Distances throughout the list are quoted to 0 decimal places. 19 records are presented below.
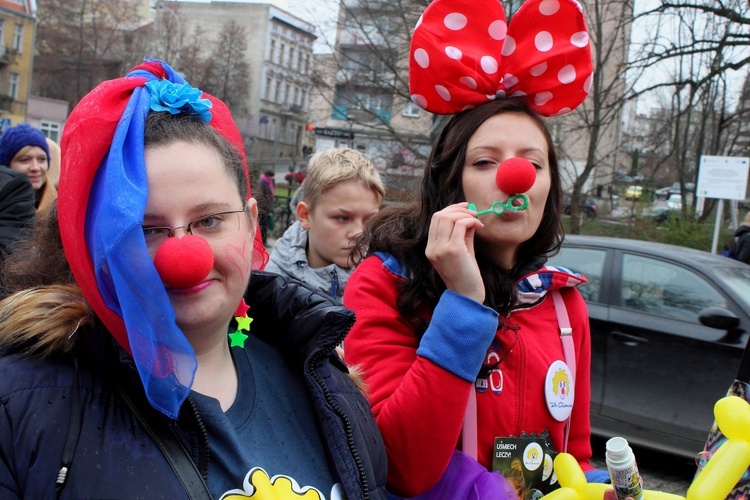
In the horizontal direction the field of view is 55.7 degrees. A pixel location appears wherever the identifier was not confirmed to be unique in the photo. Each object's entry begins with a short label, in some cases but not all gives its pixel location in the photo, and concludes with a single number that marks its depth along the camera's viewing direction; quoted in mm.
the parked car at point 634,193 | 13277
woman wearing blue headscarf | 1067
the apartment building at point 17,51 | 42250
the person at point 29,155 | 4766
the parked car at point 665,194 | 37078
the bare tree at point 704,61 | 10727
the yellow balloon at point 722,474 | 1483
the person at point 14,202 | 3514
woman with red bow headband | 1573
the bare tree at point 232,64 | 52969
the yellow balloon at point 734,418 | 1525
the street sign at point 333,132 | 15940
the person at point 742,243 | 8656
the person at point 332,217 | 3021
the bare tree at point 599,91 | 10898
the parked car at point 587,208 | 12064
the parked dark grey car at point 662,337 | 4508
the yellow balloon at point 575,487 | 1575
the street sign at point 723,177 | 10727
